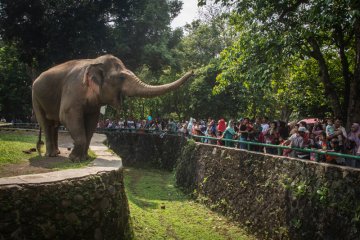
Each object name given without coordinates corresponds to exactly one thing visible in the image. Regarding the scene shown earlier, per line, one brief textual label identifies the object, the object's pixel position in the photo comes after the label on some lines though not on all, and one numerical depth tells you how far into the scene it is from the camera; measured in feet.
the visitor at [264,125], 41.20
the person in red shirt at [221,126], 52.11
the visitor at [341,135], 28.17
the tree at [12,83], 111.45
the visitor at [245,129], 39.78
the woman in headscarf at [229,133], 43.80
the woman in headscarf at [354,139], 28.43
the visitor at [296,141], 30.27
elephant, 30.04
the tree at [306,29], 30.42
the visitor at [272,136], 33.10
